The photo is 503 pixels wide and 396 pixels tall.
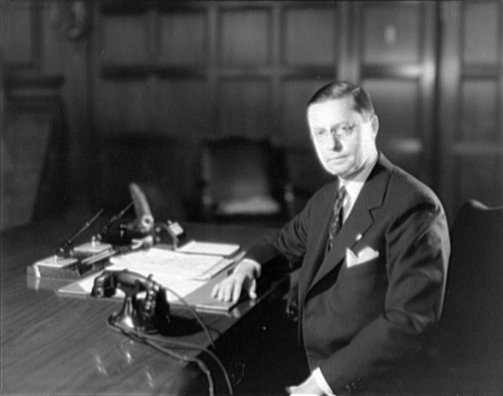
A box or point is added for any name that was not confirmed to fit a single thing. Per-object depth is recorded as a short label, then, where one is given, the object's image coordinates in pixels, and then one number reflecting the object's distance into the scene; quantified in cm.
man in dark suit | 151
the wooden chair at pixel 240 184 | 451
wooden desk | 133
